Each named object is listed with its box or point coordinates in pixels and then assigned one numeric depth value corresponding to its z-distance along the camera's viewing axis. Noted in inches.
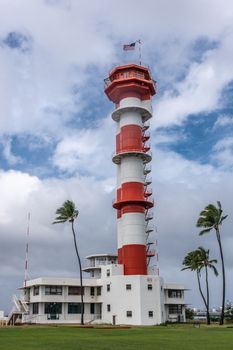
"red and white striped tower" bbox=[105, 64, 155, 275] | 2960.1
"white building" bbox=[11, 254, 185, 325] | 2896.2
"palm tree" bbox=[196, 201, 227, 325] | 2977.4
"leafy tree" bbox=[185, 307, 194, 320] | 4466.3
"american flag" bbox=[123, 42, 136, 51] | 3176.7
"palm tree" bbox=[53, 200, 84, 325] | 3167.1
